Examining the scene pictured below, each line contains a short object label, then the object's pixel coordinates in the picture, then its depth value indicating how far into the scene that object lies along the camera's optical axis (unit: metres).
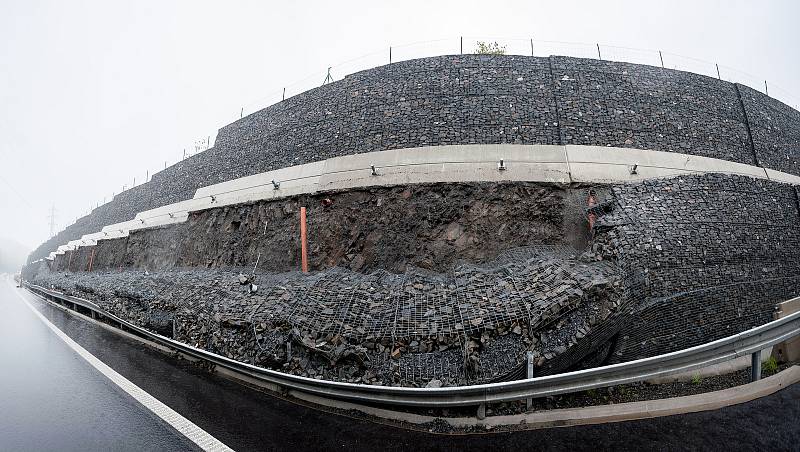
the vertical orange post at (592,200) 9.30
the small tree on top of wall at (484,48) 13.61
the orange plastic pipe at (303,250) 10.35
